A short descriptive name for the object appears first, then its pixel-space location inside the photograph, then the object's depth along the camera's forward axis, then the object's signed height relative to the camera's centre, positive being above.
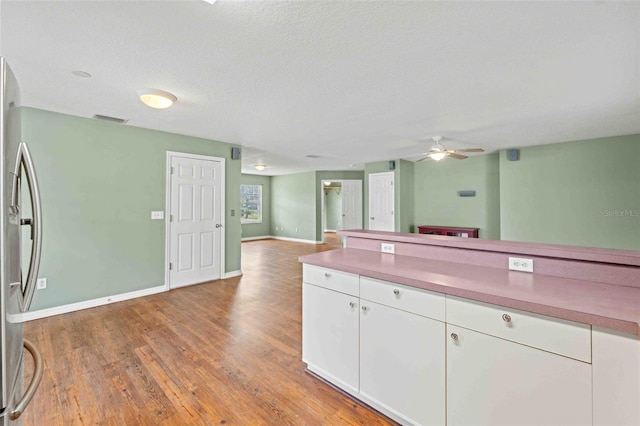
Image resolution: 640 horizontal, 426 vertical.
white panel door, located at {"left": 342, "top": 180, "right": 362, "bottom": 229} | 9.28 +0.39
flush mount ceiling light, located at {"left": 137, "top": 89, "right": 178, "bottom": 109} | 2.67 +1.16
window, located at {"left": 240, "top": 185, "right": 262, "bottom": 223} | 9.87 +0.41
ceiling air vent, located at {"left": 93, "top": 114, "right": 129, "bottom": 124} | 3.42 +1.24
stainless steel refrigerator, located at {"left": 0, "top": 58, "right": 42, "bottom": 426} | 0.89 -0.14
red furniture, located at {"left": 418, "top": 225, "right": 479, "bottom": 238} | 6.32 -0.36
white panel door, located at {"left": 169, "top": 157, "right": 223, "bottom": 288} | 4.25 -0.10
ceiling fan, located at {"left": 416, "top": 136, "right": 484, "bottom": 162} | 4.46 +1.03
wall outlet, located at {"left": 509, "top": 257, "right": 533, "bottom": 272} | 1.60 -0.29
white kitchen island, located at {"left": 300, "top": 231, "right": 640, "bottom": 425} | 1.03 -0.56
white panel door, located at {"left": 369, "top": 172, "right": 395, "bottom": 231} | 7.04 +0.36
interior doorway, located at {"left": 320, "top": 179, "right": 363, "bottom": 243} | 9.25 +0.42
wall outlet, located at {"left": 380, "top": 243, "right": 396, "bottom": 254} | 2.24 -0.27
